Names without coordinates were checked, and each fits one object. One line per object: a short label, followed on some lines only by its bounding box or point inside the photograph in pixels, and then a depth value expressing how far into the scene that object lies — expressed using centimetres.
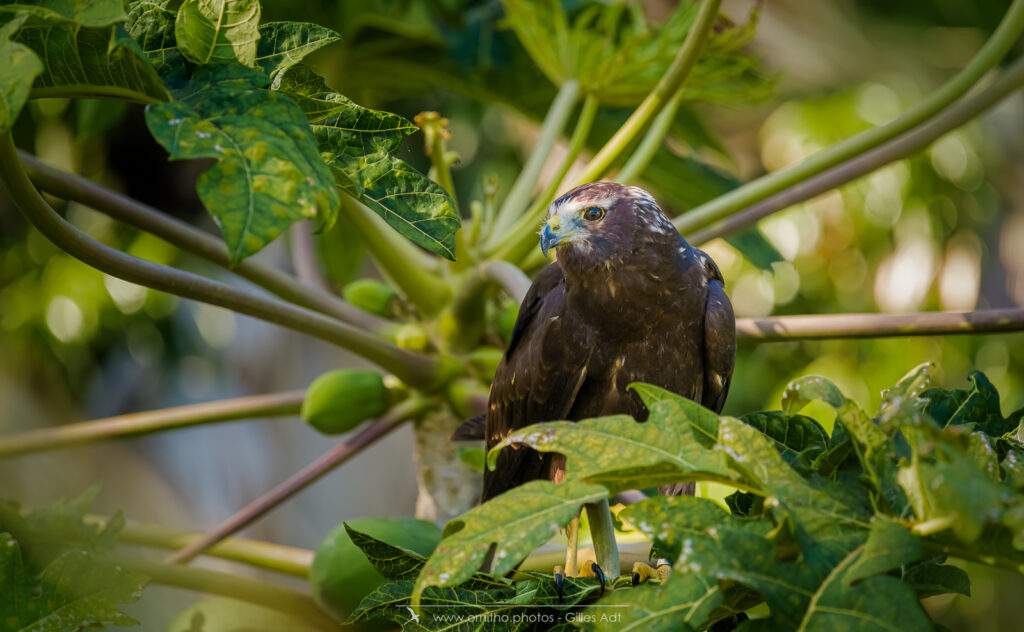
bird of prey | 733
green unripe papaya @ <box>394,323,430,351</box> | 746
